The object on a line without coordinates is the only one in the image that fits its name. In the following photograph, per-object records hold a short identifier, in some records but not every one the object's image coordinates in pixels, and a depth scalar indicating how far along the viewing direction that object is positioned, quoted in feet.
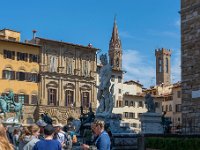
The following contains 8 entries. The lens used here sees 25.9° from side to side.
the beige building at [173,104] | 211.82
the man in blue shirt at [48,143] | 19.59
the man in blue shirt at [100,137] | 21.58
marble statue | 64.44
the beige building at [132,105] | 209.77
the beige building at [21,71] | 158.20
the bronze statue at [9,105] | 120.57
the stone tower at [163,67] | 366.84
